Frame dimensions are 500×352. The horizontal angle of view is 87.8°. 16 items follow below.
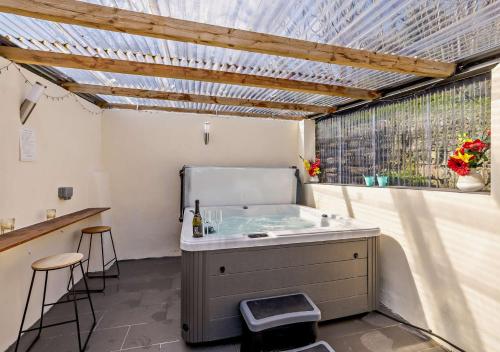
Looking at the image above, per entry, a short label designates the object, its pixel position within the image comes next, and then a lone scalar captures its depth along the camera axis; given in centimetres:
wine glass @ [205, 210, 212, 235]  322
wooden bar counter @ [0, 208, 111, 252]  177
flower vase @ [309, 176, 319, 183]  423
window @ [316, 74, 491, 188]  224
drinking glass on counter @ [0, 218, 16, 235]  198
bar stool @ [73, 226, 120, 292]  306
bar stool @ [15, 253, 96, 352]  194
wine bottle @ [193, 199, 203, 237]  219
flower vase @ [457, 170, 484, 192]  200
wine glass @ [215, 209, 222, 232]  344
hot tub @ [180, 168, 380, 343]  205
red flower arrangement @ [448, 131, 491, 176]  201
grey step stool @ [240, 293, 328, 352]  183
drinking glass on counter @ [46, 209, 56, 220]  258
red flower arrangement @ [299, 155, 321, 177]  420
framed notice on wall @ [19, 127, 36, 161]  222
